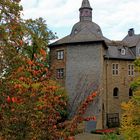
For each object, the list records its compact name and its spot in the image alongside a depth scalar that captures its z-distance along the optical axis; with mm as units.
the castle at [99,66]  41156
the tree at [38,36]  40859
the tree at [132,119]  21228
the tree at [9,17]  18969
